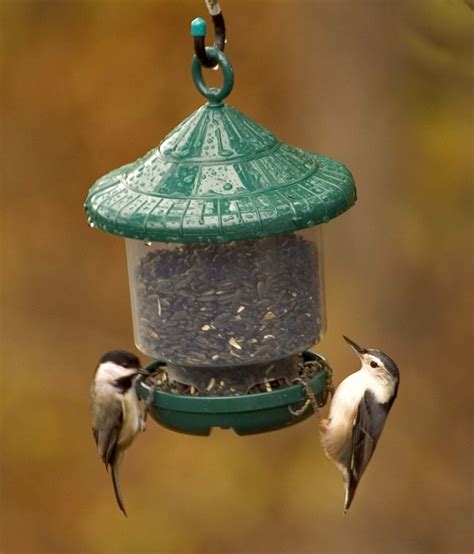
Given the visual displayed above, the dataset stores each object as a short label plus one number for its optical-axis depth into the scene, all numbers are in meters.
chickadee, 9.41
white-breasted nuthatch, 9.66
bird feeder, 8.55
